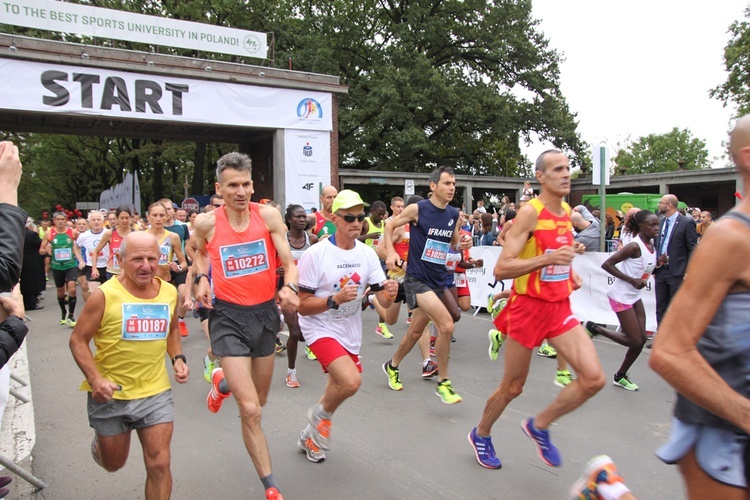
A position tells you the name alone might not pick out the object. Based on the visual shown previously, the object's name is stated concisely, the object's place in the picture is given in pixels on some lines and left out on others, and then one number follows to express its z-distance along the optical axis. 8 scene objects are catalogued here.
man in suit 8.16
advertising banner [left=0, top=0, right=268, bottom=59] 19.72
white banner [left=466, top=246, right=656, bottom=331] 9.00
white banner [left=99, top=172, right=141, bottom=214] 27.23
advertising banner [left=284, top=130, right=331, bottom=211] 22.70
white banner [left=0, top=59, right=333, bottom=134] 18.53
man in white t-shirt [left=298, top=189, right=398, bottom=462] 4.21
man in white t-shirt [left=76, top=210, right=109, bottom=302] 10.95
